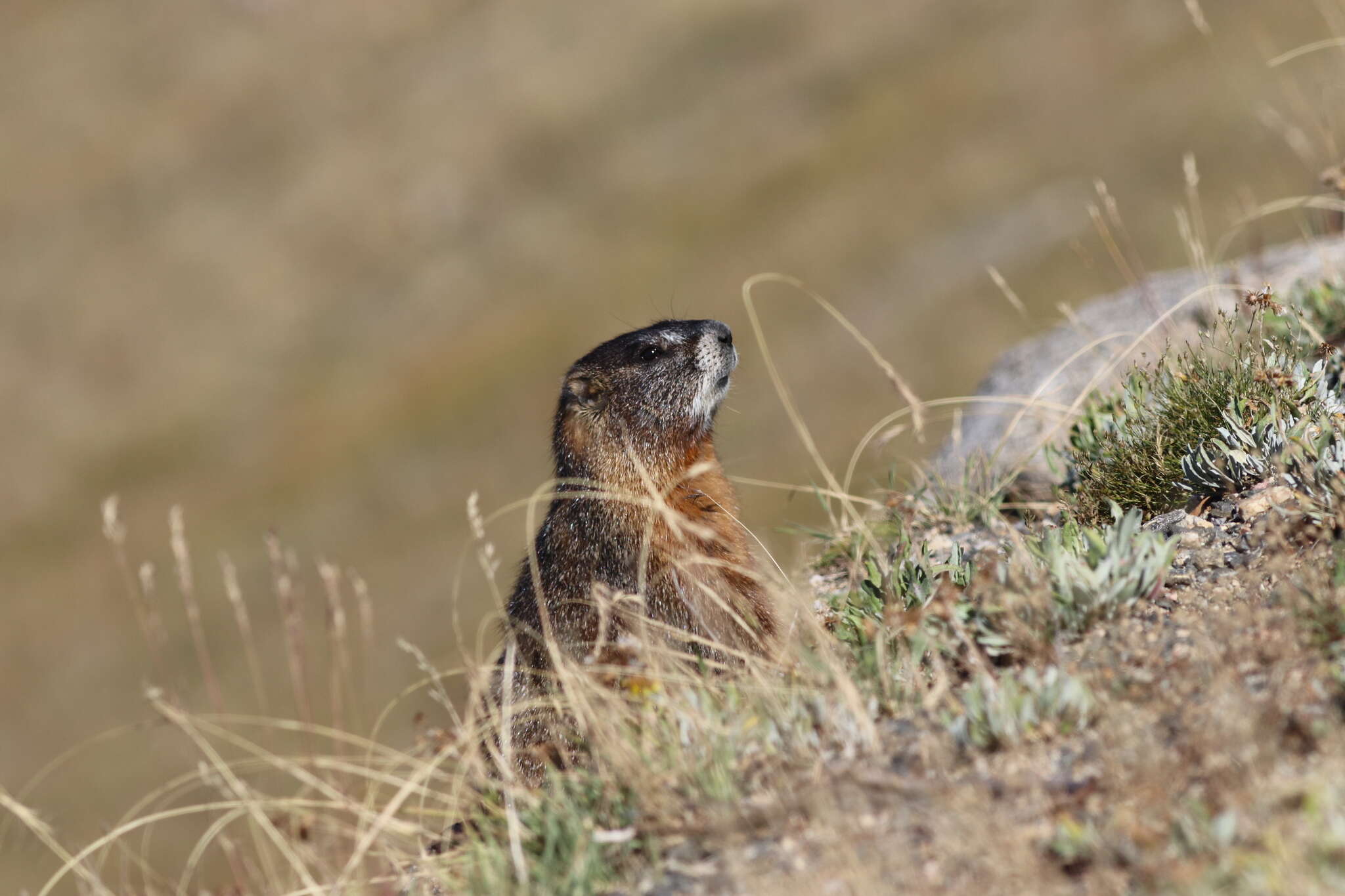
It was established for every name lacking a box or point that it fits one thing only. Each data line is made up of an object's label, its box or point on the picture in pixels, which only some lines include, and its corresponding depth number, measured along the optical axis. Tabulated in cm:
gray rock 1798
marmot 1230
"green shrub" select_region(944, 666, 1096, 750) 802
